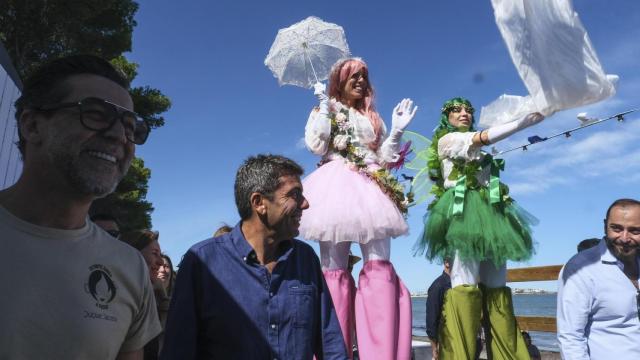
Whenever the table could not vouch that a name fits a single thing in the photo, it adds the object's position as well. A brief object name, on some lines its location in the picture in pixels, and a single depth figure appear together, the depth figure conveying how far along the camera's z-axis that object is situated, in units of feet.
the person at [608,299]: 9.67
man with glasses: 4.16
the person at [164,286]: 11.71
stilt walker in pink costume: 9.69
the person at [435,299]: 17.39
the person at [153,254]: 11.83
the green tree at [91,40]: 36.14
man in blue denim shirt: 6.10
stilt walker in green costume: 10.54
